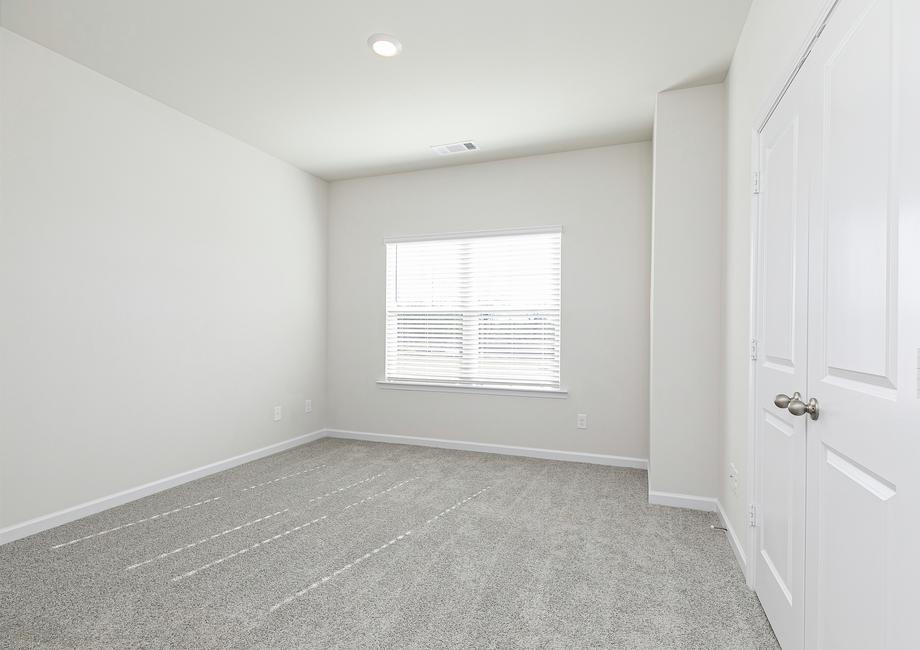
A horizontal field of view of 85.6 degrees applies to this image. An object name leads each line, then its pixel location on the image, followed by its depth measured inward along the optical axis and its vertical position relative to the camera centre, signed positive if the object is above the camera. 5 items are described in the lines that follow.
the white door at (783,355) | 1.63 -0.10
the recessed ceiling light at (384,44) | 2.67 +1.54
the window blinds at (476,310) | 4.45 +0.15
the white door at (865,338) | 1.01 -0.02
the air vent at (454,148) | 4.21 +1.53
